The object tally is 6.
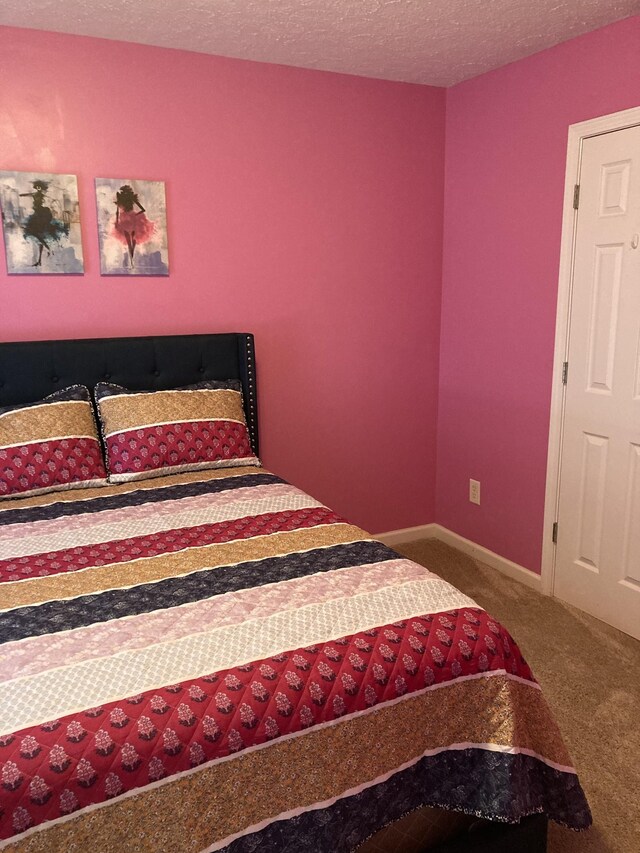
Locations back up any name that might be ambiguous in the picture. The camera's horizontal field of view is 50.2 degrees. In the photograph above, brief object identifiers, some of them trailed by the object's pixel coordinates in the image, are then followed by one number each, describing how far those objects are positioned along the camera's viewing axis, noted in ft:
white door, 8.79
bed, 4.05
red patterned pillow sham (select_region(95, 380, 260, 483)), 8.69
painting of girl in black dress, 8.91
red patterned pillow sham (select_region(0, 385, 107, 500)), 8.05
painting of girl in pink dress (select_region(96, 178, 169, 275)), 9.47
